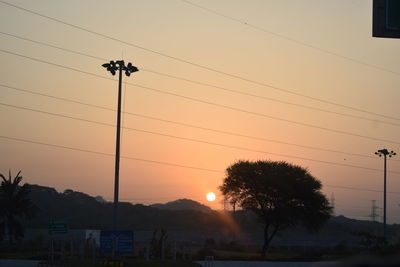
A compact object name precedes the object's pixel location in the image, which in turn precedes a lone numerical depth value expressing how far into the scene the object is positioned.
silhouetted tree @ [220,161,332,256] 73.12
